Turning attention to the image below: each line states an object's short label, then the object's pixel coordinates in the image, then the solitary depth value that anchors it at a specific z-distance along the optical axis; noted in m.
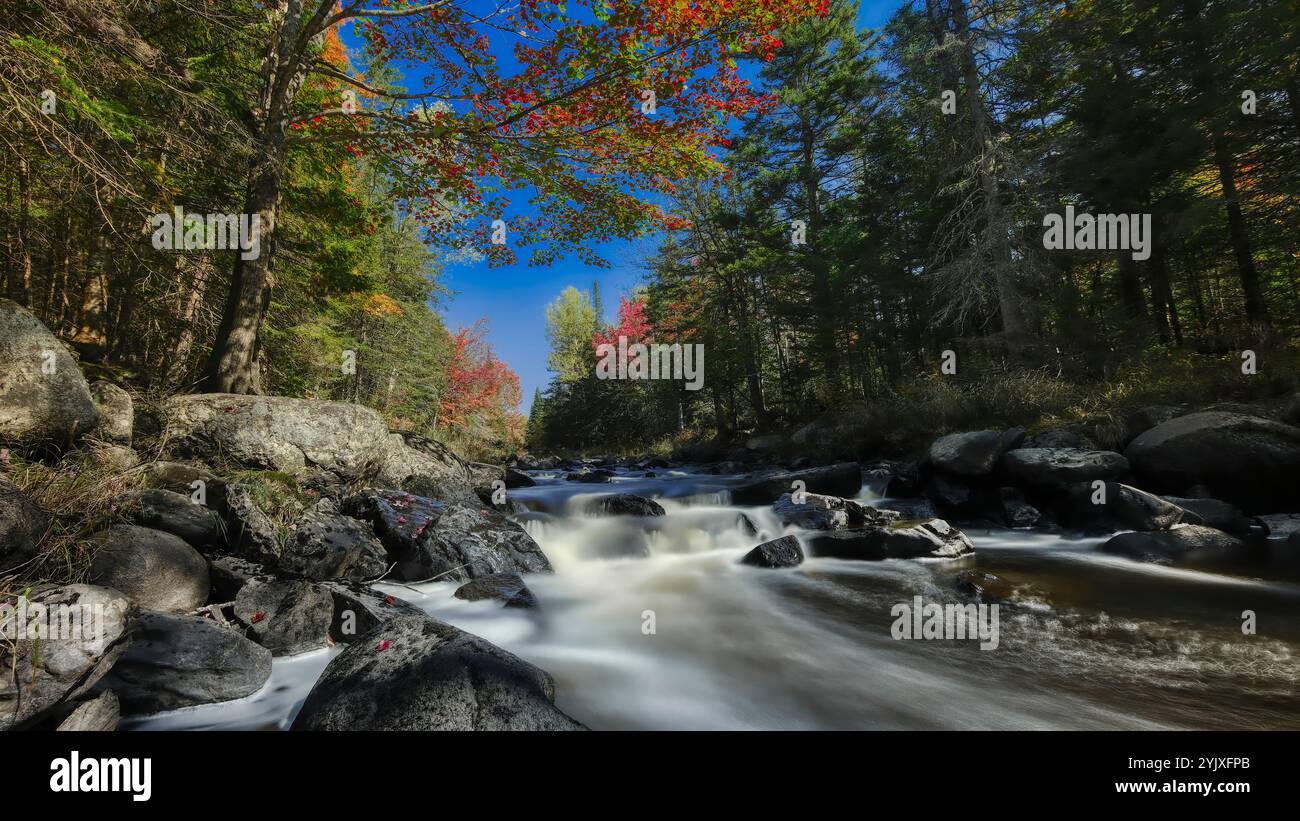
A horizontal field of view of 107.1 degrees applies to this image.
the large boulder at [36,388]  3.59
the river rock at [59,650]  2.11
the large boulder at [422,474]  6.97
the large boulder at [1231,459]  6.35
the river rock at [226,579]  3.66
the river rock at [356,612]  3.54
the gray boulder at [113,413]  4.43
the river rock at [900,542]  6.27
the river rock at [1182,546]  5.58
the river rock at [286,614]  3.30
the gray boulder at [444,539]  5.05
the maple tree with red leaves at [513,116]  6.87
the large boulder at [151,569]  3.15
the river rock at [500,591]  4.64
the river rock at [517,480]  12.01
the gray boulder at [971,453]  8.36
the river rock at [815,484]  10.04
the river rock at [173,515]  3.68
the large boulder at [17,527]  2.69
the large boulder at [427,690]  2.18
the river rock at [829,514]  7.67
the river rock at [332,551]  4.22
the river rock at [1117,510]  6.32
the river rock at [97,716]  2.24
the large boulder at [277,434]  5.24
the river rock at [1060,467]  7.31
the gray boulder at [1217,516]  6.21
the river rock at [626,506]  8.76
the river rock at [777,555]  6.44
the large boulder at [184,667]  2.57
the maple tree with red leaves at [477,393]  30.81
